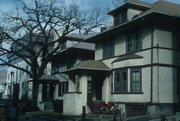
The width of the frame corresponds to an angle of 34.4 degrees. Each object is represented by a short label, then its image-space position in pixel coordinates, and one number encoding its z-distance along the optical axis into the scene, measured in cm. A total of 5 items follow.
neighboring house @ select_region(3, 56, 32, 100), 5116
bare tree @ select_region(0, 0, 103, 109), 3628
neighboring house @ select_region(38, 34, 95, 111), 3438
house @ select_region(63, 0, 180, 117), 2175
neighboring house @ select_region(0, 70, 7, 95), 11131
